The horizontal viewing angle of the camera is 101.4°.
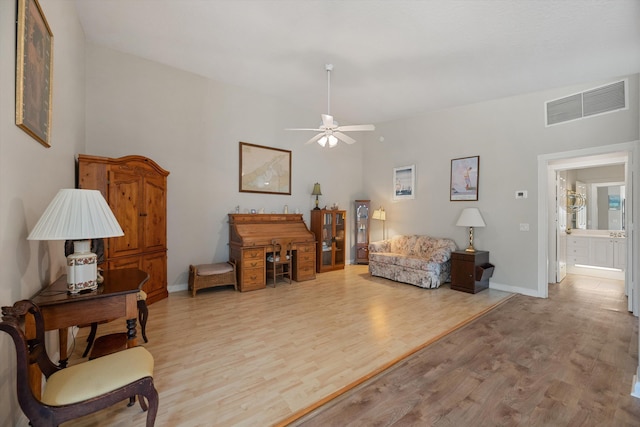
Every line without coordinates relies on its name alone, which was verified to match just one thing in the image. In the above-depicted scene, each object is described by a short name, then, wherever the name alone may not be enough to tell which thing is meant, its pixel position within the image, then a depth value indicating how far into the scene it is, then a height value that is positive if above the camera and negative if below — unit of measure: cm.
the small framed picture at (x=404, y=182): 590 +75
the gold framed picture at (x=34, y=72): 149 +94
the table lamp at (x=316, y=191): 583 +54
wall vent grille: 367 +166
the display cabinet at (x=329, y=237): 574 -49
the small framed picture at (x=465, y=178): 497 +72
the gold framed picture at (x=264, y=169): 498 +91
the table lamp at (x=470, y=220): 470 -9
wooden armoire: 315 +10
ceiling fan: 364 +124
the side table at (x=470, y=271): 444 -97
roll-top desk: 441 -51
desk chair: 473 -80
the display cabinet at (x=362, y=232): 667 -44
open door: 495 -22
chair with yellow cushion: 106 -82
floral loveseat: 466 -84
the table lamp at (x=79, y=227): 149 -7
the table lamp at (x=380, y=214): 633 +2
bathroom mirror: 597 +43
